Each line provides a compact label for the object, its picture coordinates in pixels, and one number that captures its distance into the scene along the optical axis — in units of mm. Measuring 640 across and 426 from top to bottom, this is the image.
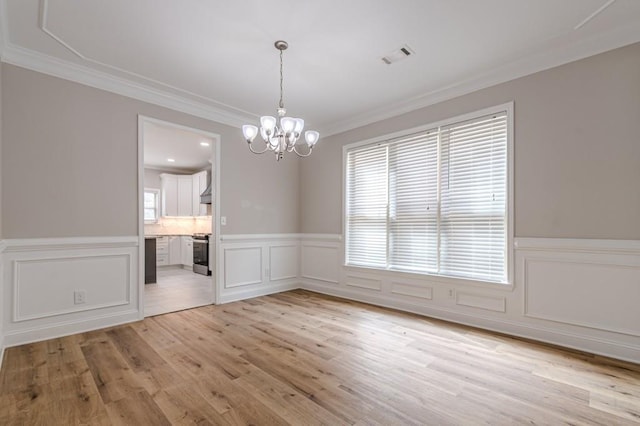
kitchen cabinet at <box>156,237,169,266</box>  8016
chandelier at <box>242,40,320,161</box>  2846
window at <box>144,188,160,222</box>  8438
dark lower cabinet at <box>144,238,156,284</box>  6039
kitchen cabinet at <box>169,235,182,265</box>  8211
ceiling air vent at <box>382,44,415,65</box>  2903
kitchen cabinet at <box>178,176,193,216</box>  8625
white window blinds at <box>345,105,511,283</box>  3385
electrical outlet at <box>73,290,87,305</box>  3275
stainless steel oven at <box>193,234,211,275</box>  7066
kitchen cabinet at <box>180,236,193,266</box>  7984
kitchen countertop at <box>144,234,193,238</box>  7846
